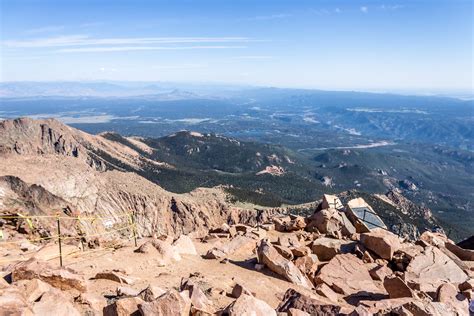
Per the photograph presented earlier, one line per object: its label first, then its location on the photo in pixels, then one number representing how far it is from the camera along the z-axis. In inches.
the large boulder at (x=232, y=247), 844.0
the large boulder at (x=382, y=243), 877.2
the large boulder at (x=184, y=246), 848.9
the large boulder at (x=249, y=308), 451.6
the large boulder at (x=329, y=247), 882.1
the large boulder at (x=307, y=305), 501.8
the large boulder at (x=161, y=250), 765.8
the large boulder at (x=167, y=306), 428.1
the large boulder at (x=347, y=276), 711.7
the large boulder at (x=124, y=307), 443.5
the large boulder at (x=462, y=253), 1004.6
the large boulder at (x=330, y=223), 1082.1
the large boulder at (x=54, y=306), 413.4
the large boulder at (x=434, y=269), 794.8
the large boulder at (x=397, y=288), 639.1
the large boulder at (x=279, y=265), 708.7
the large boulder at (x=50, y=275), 520.1
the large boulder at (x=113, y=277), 608.7
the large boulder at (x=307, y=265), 759.1
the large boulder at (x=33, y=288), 455.8
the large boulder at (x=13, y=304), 379.2
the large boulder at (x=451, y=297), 592.7
